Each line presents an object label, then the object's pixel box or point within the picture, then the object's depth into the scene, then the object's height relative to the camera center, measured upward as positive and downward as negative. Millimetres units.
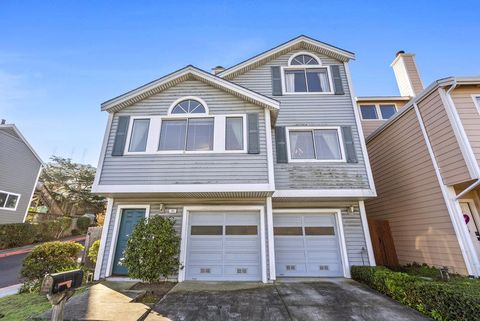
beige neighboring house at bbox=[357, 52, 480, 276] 5746 +1672
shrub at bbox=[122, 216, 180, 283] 5715 -365
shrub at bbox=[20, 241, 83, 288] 5741 -636
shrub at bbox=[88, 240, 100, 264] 7387 -459
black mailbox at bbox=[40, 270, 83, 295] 2744 -577
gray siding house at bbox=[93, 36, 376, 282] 6445 +1676
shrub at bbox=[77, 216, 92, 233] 19008 +1242
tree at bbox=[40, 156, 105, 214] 24547 +5990
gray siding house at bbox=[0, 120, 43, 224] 13609 +4214
